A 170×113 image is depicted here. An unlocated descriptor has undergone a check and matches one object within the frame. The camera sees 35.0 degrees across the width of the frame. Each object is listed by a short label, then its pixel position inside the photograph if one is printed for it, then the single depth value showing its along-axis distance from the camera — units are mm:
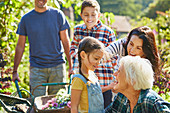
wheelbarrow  2760
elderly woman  2036
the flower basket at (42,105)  2836
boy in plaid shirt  3182
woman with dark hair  2701
